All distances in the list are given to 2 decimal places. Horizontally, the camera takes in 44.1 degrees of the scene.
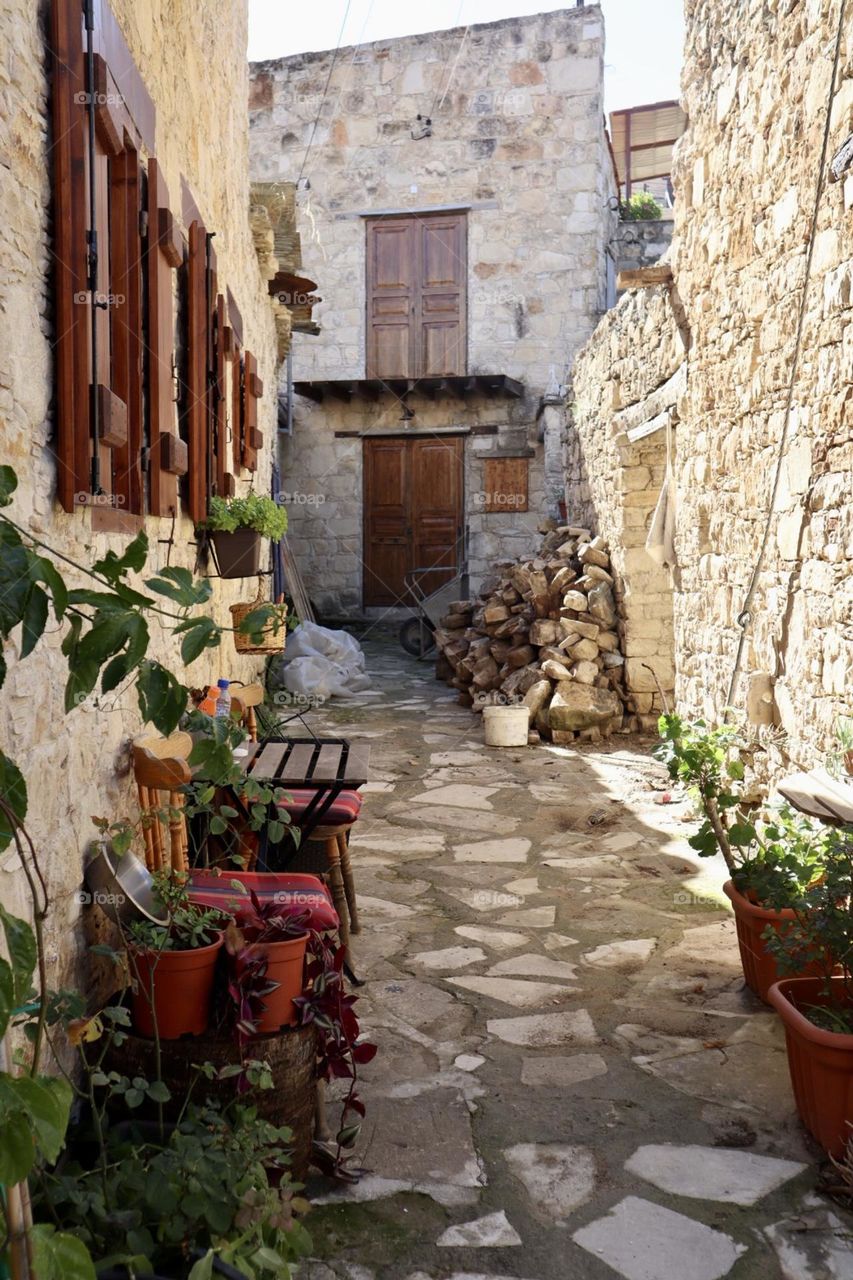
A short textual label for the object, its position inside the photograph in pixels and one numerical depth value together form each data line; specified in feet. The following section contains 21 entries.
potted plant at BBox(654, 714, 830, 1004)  10.16
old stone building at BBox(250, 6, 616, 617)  41.70
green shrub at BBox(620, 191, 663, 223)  44.98
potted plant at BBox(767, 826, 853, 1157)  7.83
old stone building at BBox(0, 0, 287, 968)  6.67
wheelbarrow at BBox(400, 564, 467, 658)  40.22
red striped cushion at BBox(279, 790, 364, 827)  11.39
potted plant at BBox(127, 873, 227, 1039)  7.35
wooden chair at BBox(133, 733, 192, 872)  9.27
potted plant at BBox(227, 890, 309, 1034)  7.33
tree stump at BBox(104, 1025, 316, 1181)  7.20
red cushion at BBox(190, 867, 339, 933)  8.36
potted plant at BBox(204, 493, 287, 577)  14.39
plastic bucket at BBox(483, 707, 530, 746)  24.77
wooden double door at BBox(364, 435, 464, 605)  43.75
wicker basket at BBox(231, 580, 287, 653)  15.80
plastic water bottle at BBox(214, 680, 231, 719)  12.59
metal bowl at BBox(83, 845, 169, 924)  7.88
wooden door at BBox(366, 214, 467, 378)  43.16
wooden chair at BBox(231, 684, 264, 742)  13.84
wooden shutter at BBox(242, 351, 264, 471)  20.18
